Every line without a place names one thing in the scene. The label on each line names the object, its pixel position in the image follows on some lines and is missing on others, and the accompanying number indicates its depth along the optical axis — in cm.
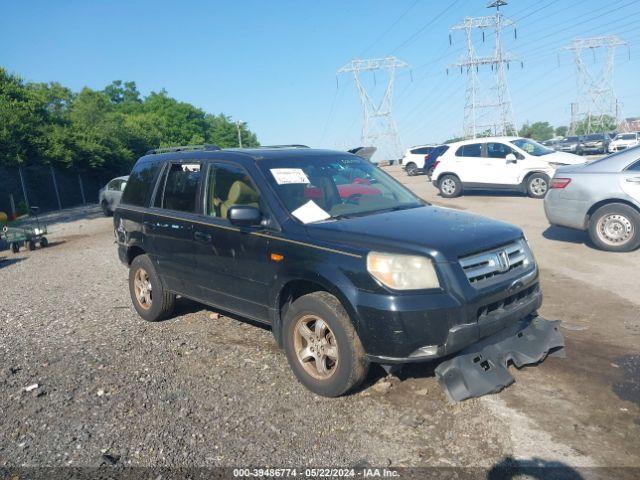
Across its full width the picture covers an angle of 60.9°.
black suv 362
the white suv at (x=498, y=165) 1597
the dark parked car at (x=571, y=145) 3856
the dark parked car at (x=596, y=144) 3816
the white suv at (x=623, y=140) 3822
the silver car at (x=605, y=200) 832
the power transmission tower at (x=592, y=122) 7006
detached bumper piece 375
